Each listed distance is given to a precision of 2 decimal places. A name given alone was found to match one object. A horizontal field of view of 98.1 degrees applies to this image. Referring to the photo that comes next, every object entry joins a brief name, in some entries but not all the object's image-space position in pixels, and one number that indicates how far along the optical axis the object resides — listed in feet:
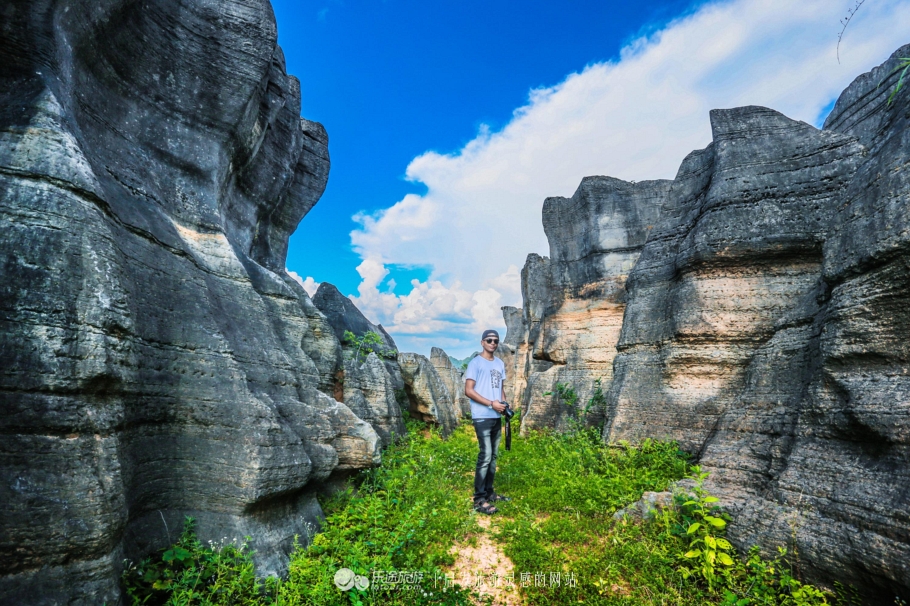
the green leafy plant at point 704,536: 12.71
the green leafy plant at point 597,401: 36.09
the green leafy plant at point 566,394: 42.50
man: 19.86
